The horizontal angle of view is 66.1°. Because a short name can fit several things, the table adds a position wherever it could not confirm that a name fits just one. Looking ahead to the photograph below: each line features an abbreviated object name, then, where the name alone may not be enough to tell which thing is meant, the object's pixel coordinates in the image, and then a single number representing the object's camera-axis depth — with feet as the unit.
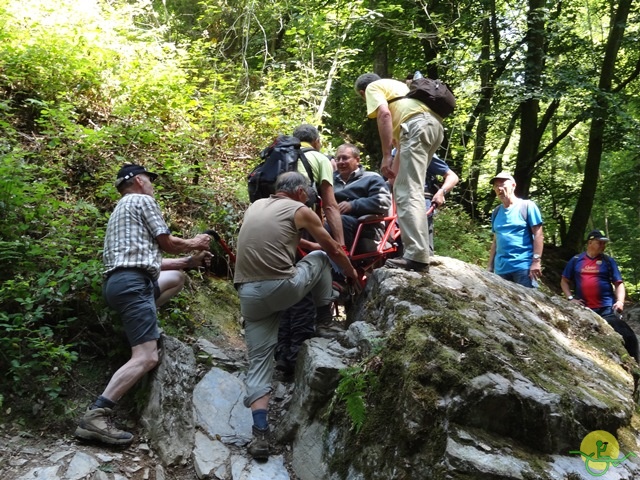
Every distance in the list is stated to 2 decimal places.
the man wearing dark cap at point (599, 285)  21.05
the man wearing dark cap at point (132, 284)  12.32
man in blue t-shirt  19.49
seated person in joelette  18.20
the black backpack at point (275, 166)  15.85
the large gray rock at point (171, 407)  12.68
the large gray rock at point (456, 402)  9.77
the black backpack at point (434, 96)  15.61
